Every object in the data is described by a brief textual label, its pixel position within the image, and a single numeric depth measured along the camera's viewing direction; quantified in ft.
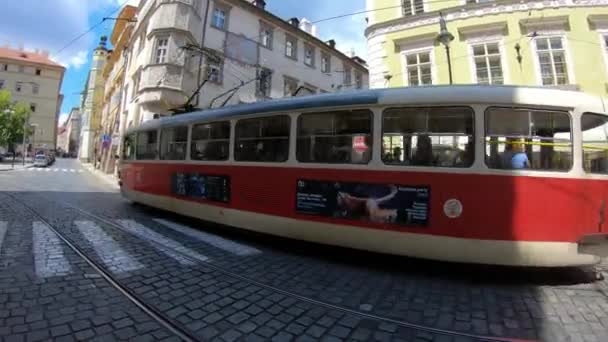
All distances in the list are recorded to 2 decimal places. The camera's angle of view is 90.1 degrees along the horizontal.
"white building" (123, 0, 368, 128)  55.31
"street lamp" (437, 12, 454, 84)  28.53
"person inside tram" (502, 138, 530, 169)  13.07
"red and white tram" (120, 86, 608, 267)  12.89
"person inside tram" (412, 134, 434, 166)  13.91
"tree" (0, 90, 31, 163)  113.60
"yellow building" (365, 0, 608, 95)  37.32
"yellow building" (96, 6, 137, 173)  82.12
